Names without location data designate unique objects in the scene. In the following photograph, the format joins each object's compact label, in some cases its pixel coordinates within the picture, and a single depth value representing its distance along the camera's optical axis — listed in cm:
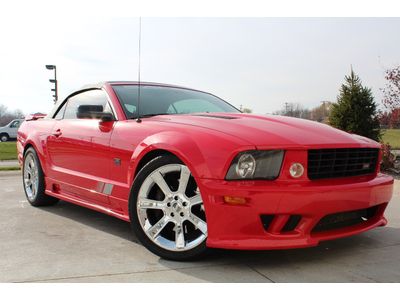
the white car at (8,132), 3225
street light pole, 1828
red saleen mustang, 274
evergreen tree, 1001
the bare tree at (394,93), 1188
